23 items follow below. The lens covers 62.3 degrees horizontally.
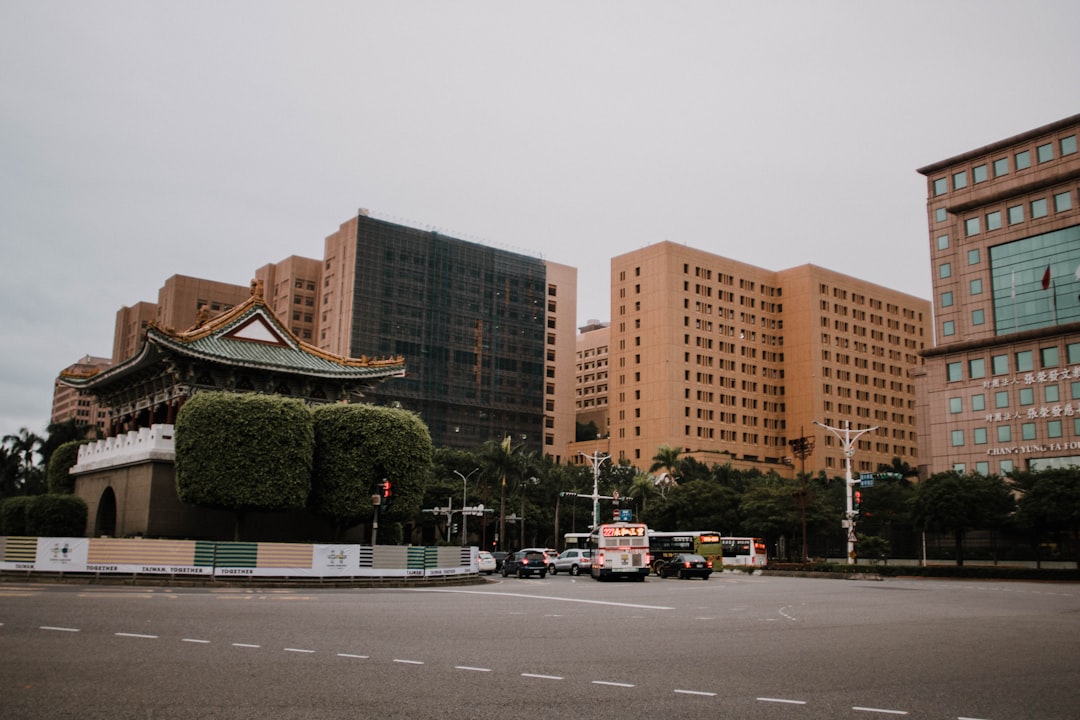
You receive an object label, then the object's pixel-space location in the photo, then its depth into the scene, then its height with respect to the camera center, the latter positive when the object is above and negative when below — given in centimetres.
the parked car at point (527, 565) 4591 -269
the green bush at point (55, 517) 4028 -45
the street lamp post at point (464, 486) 8294 +243
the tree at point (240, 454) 3656 +227
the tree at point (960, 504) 5522 +86
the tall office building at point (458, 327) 11706 +2541
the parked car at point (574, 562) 5288 -289
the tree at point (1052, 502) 4991 +92
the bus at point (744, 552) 6675 -275
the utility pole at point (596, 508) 6390 +36
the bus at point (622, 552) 4166 -177
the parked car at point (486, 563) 4928 -278
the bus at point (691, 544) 5841 -192
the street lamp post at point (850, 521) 4947 -26
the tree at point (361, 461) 3959 +222
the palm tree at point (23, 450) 9506 +598
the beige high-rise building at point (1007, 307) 6825 +1688
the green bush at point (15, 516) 4122 -43
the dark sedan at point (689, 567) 4508 -265
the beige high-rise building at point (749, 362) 12075 +2193
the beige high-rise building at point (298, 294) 13625 +3292
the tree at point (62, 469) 4906 +207
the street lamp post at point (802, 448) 5276 +401
